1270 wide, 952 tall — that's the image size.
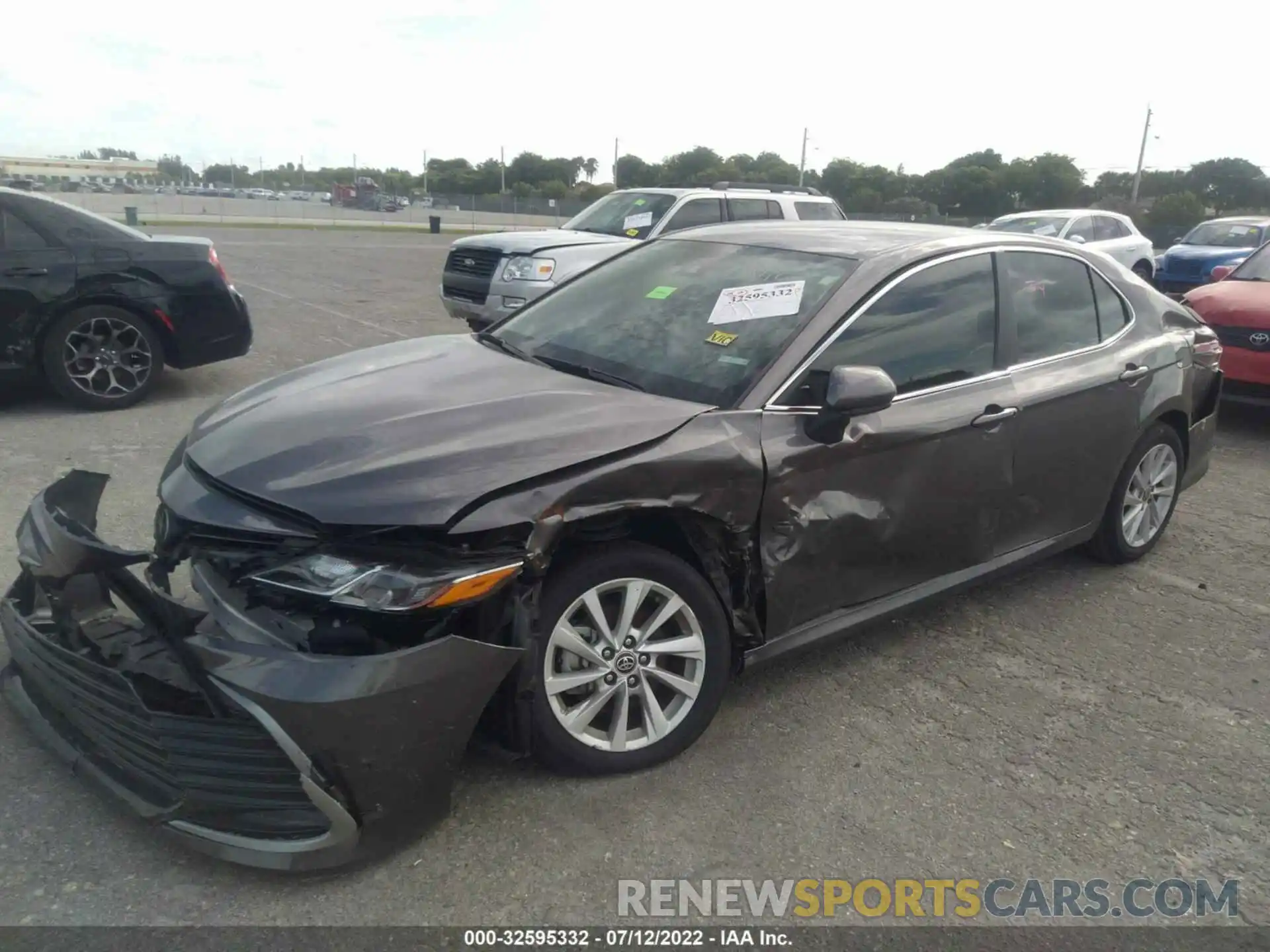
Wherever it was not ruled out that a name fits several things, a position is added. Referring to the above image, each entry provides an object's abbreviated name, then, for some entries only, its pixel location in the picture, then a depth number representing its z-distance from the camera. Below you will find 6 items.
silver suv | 9.73
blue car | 16.41
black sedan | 6.67
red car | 7.75
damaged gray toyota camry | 2.50
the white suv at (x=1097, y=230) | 15.12
